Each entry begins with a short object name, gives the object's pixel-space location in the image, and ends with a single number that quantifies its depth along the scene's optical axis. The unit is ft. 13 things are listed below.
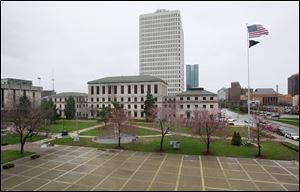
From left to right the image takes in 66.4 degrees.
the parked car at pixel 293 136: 146.72
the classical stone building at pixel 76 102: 320.29
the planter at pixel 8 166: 80.55
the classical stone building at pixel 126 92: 293.64
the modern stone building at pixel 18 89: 279.90
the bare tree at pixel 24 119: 107.86
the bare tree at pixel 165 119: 123.95
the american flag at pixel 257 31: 115.24
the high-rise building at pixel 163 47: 502.79
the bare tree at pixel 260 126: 105.19
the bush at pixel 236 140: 122.93
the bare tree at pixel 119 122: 124.06
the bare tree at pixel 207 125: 109.19
